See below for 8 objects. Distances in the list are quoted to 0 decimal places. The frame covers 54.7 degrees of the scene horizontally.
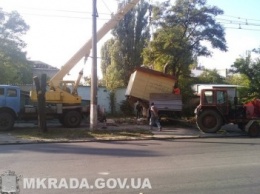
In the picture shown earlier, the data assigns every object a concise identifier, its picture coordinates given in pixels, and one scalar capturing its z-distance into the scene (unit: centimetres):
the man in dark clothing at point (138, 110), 1690
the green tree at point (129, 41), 2706
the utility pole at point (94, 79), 1289
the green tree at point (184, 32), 1795
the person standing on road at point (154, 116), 1403
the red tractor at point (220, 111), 1318
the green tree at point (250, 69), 2061
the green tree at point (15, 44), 2573
